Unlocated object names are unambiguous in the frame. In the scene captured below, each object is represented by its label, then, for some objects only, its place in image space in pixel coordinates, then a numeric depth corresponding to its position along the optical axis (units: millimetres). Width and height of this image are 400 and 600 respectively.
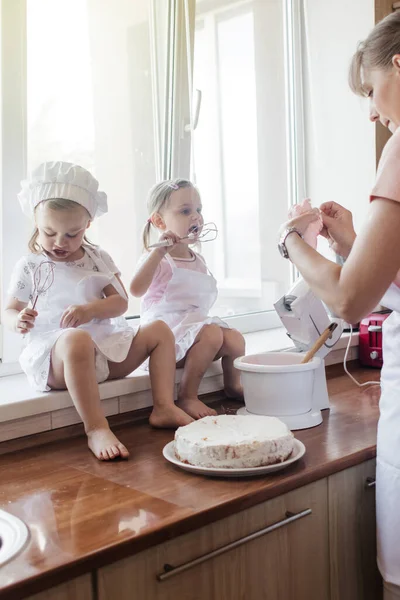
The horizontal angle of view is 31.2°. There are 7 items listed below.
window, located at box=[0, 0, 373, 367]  1940
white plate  1355
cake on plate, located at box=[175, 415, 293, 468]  1368
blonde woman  1146
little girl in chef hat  1594
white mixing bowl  1698
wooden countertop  1042
